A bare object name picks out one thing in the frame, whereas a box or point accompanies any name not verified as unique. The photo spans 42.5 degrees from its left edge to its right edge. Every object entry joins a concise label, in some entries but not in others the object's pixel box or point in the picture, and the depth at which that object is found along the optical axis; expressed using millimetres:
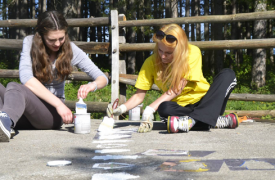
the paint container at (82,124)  3189
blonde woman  3086
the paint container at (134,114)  4769
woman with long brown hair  2922
